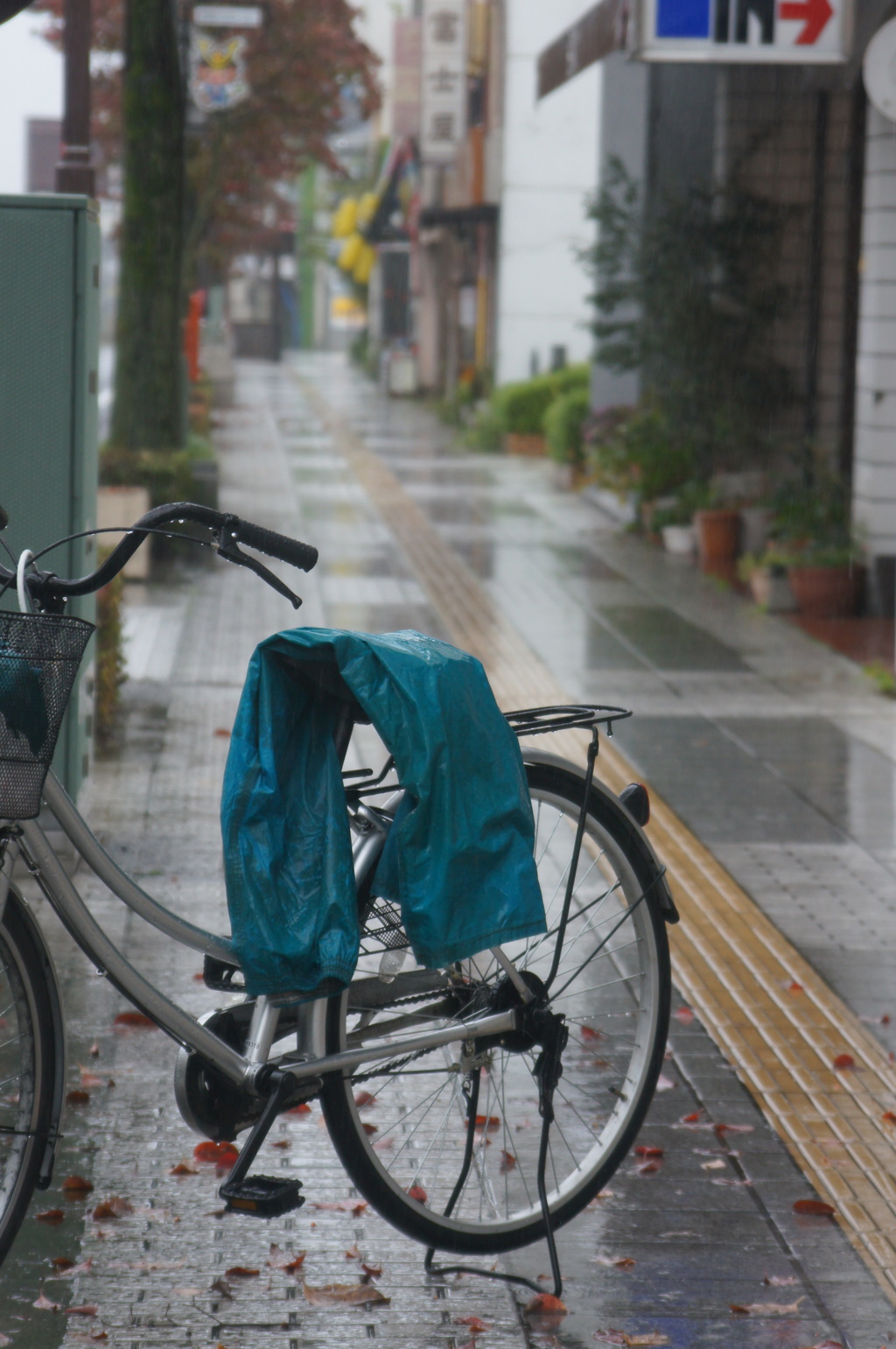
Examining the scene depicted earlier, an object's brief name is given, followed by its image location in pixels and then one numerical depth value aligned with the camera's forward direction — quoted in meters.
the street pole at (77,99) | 10.23
